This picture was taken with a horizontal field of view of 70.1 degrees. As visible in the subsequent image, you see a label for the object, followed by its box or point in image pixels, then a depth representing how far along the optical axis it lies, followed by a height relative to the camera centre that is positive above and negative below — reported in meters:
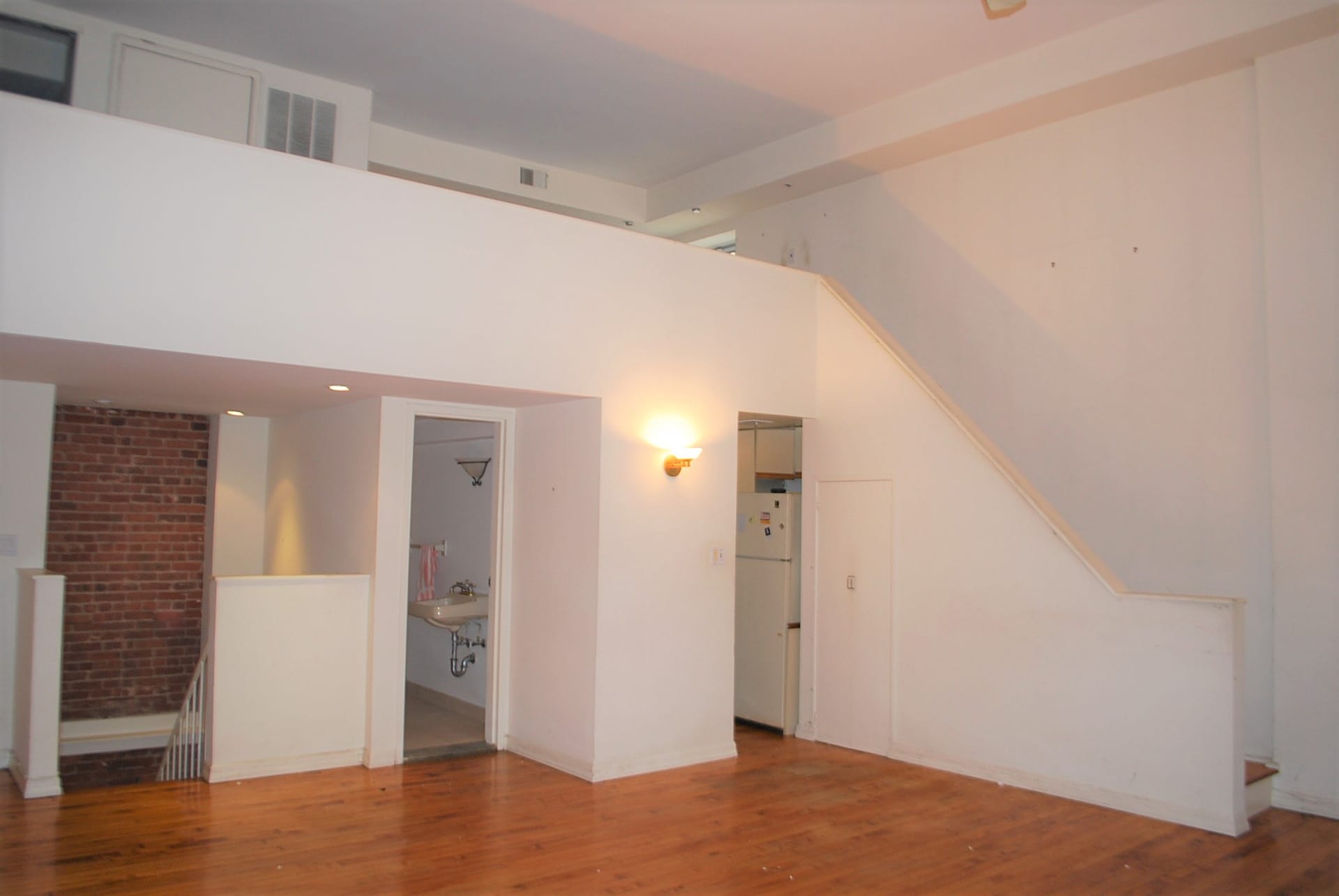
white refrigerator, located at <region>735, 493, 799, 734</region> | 6.71 -0.76
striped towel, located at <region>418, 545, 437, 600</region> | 7.50 -0.57
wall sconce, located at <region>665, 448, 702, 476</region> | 5.86 +0.27
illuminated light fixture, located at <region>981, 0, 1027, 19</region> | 3.03 +1.60
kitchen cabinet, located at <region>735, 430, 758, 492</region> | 7.36 +0.36
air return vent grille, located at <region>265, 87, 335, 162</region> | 6.95 +2.73
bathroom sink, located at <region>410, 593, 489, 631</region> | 6.58 -0.77
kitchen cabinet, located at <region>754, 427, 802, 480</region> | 7.16 +0.38
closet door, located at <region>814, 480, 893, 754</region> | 6.17 -0.72
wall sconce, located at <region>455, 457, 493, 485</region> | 6.98 +0.25
